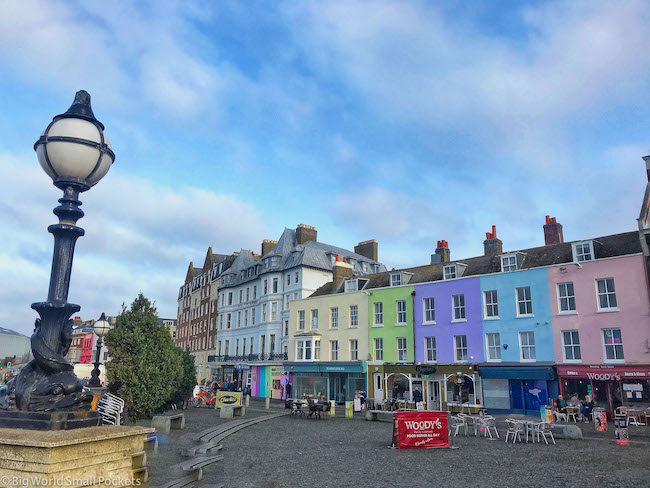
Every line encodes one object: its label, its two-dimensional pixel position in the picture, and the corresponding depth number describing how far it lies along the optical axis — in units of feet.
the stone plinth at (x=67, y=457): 10.93
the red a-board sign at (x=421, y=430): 49.42
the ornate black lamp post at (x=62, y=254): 13.19
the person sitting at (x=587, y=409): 80.33
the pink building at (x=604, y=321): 81.41
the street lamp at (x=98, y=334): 61.52
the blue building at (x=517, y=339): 90.27
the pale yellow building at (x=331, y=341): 122.11
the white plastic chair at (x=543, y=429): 54.15
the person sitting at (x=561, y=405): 80.35
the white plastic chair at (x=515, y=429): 55.16
